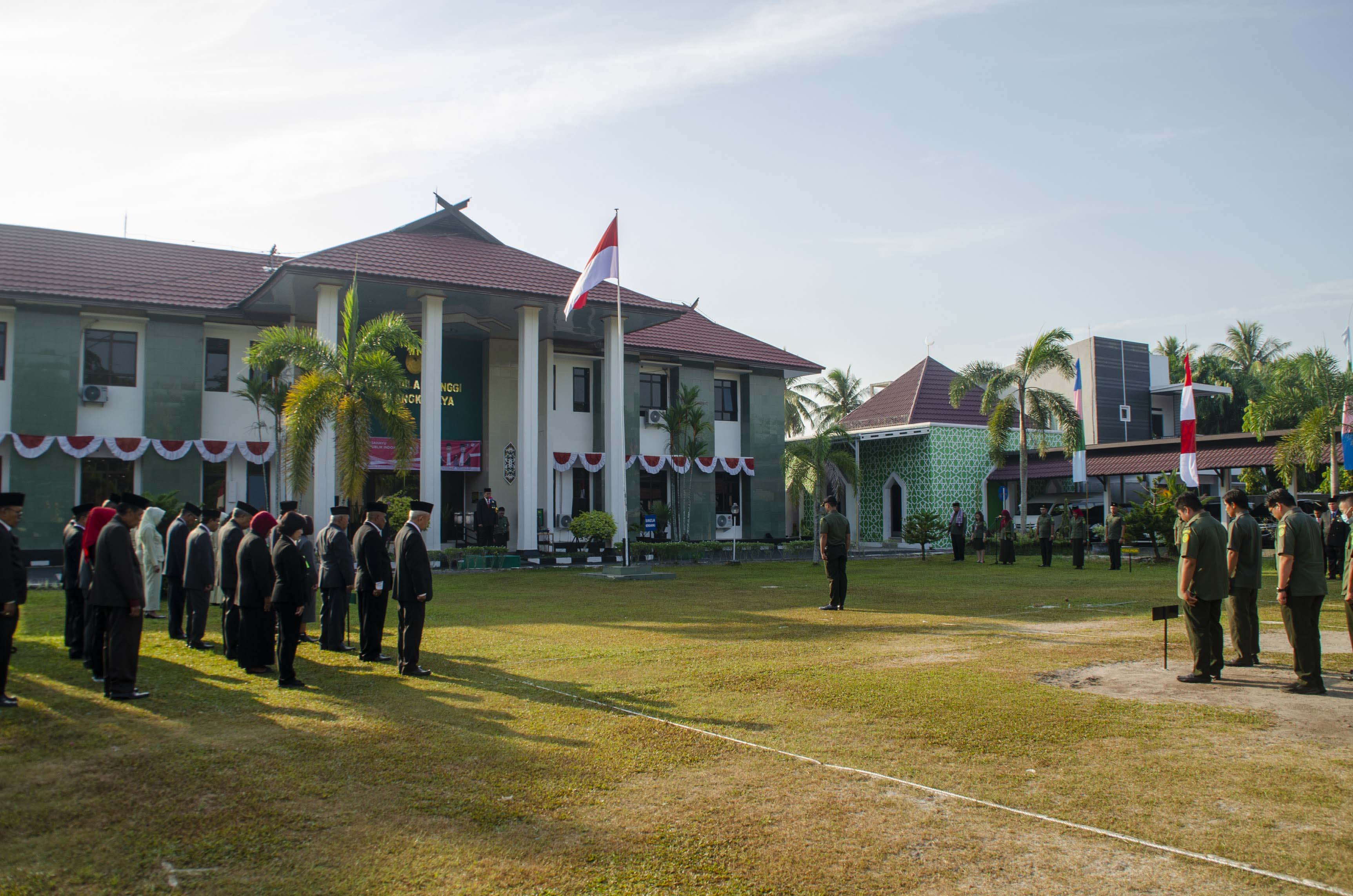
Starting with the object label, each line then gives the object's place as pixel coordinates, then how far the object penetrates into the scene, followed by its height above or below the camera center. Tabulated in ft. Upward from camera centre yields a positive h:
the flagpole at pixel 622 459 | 75.56 +3.81
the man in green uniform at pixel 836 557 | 45.09 -2.81
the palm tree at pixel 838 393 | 166.91 +19.82
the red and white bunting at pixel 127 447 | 75.36 +4.65
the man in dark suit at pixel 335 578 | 33.35 -2.69
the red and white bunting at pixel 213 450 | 78.54 +4.52
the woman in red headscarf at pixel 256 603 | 27.89 -3.03
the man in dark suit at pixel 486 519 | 80.38 -1.51
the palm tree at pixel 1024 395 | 102.83 +11.92
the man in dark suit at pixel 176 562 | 36.88 -2.30
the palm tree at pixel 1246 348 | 171.42 +27.56
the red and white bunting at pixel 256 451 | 79.77 +4.50
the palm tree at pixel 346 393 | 61.11 +7.29
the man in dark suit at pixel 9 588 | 22.80 -2.09
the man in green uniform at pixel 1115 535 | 71.82 -2.87
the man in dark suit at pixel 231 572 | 31.24 -2.41
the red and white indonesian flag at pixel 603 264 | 65.00 +16.62
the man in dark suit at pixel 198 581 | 34.65 -2.90
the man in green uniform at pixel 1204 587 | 26.32 -2.59
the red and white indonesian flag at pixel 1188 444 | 77.97 +4.46
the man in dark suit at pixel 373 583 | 31.04 -2.69
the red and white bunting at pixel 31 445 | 72.18 +4.64
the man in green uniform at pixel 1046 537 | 79.30 -3.31
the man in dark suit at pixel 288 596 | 26.61 -2.68
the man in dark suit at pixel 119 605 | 24.26 -2.65
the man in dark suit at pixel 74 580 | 31.17 -2.55
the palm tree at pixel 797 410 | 164.96 +16.01
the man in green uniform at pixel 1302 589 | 24.56 -2.50
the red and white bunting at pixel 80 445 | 73.67 +4.73
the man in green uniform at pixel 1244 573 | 27.89 -2.29
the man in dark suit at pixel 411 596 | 28.19 -2.85
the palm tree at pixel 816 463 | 89.45 +3.59
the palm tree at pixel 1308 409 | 80.18 +8.21
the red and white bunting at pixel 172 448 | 76.89 +4.65
